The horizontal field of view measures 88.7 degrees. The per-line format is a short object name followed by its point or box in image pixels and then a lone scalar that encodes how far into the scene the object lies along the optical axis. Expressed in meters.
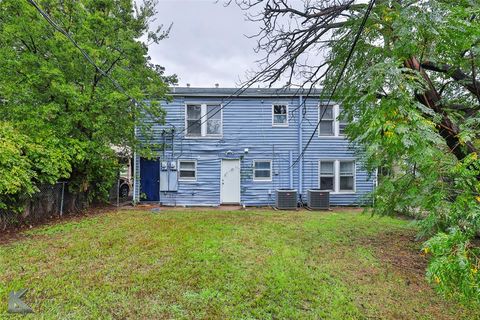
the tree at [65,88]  6.04
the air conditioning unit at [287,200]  9.73
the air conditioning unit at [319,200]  9.80
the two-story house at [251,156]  10.44
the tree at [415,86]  2.16
